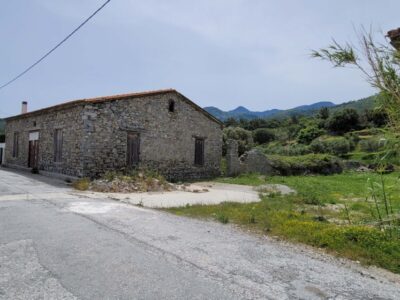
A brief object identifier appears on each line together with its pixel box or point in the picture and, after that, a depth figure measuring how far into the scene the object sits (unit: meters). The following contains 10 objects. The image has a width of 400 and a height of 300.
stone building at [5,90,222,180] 13.53
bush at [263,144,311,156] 31.69
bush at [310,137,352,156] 31.61
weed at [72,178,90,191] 11.82
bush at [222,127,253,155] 35.51
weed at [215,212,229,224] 7.04
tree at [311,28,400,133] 3.11
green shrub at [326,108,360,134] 40.91
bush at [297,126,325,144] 41.28
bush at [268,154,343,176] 20.89
